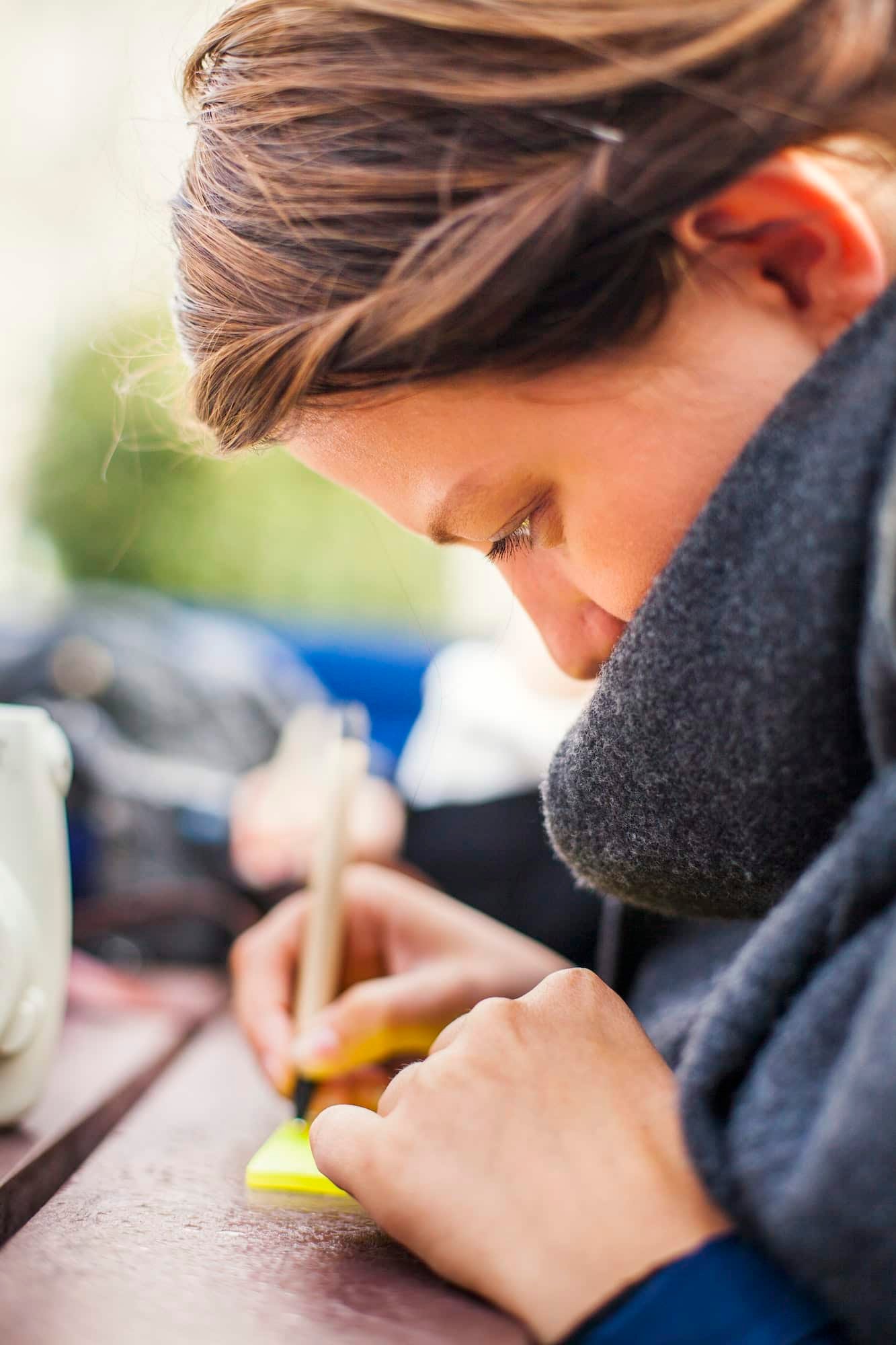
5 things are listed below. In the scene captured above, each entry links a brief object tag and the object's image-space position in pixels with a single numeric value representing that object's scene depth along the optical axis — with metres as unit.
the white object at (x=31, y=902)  0.35
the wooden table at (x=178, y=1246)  0.23
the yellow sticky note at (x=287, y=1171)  0.32
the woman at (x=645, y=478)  0.22
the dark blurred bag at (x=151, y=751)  0.72
